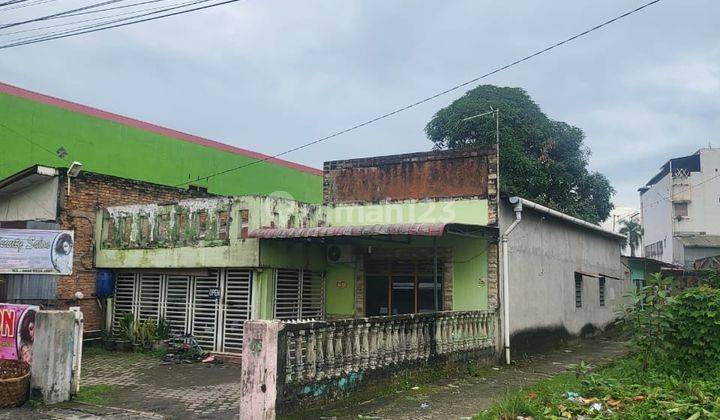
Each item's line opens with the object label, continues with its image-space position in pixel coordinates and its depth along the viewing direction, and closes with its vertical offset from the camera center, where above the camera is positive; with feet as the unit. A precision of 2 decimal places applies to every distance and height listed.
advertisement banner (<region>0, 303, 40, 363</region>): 28.30 -2.71
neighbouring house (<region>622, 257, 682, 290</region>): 76.18 +2.16
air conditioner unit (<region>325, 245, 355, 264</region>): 44.45 +1.95
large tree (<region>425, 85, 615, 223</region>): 86.22 +20.28
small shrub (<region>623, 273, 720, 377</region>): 23.48 -1.80
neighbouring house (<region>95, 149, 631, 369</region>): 39.73 +1.76
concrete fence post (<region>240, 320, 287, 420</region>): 21.04 -3.33
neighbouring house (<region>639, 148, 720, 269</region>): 131.13 +18.58
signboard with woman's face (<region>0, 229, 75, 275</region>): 36.04 +1.48
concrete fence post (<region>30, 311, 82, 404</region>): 27.14 -3.62
